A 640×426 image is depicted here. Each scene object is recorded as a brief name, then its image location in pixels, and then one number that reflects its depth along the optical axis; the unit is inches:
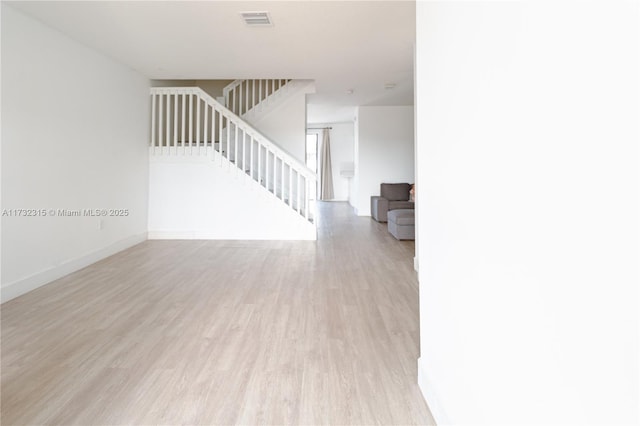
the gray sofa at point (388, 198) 289.7
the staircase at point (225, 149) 221.0
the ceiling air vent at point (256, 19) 130.1
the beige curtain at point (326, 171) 474.3
